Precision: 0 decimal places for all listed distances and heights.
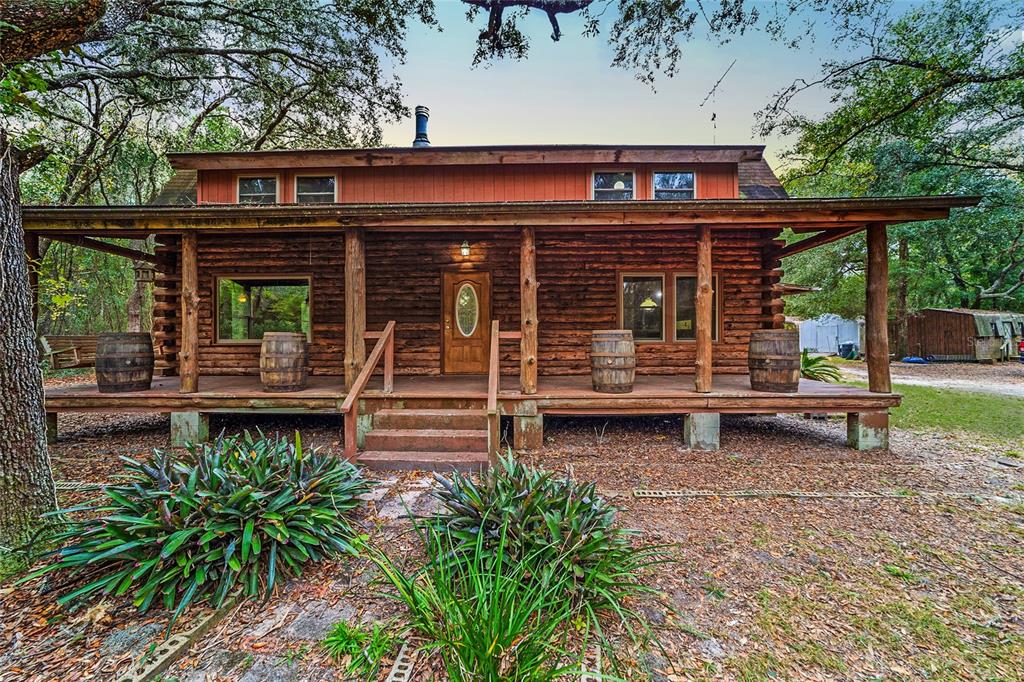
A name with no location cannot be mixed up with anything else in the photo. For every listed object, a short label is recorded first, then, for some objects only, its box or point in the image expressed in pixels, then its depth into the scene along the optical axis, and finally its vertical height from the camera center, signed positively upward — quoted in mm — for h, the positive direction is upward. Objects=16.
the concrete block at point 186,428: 5578 -1157
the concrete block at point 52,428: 5668 -1175
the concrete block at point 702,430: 5586 -1235
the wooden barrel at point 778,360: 5641 -320
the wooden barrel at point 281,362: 5746 -298
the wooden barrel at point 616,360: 5672 -302
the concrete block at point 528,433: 5473 -1238
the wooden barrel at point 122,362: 5652 -291
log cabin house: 7688 +1250
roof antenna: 8492 +5049
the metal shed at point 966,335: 16703 +18
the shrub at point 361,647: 1963 -1522
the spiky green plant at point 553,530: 2398 -1224
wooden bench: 12308 -276
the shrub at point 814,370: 8469 -693
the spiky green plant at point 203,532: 2414 -1200
